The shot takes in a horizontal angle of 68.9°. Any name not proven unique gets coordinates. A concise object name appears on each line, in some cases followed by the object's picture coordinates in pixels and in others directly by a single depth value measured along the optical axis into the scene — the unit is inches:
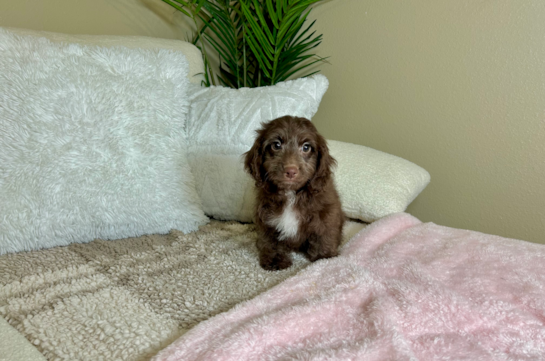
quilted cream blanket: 17.5
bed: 17.4
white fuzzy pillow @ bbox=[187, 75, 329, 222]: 31.6
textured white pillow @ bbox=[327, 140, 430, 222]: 30.9
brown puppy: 25.9
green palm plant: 38.6
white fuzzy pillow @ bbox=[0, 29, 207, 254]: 24.8
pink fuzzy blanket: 16.5
